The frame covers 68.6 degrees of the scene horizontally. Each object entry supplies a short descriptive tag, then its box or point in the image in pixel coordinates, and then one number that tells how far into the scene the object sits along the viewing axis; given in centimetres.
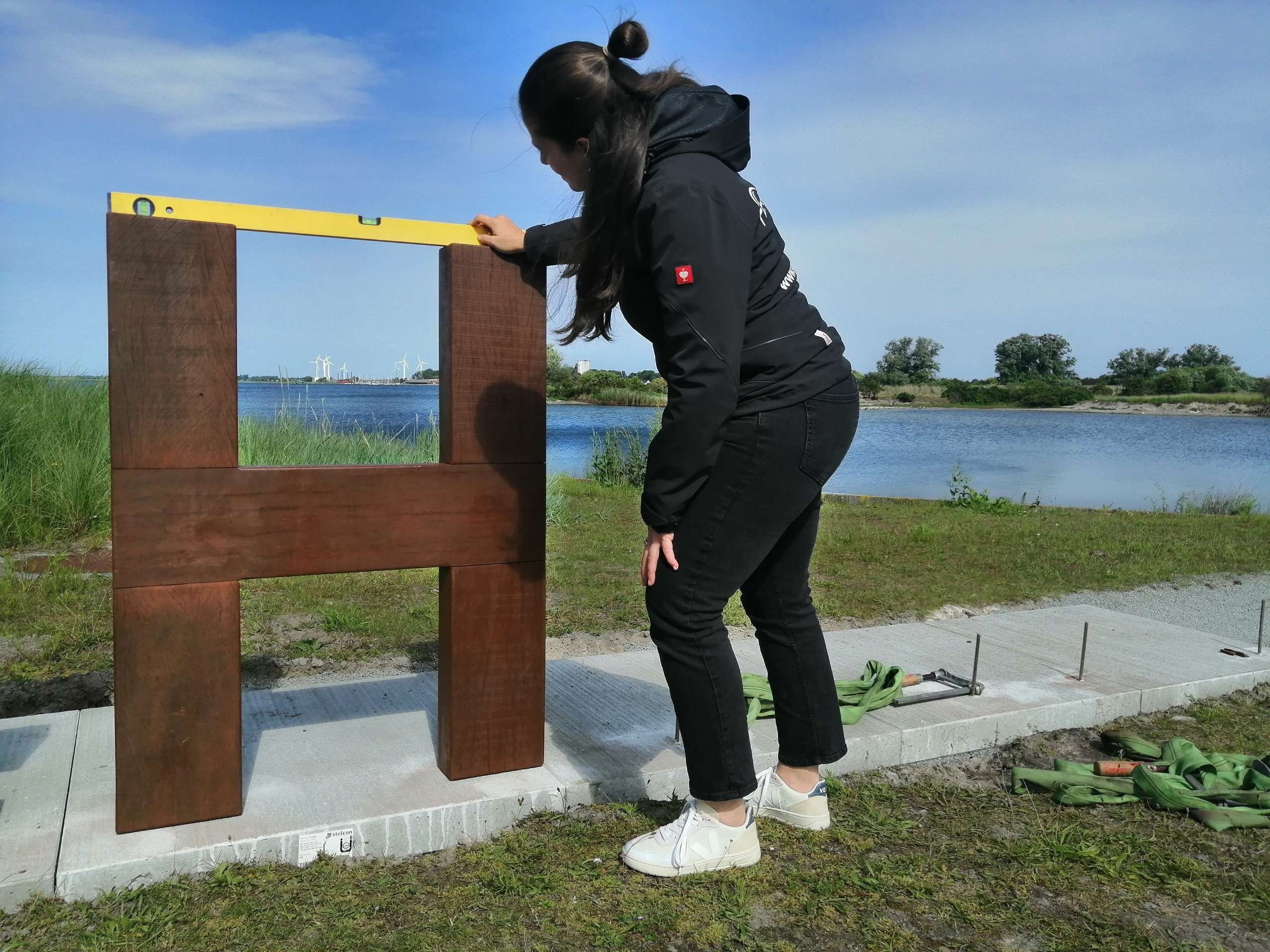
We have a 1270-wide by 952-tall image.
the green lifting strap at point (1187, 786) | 266
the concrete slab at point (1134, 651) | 378
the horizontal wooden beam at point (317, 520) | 226
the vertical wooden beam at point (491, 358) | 258
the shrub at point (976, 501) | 1116
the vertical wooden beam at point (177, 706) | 226
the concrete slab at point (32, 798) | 206
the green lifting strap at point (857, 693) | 321
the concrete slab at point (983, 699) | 320
